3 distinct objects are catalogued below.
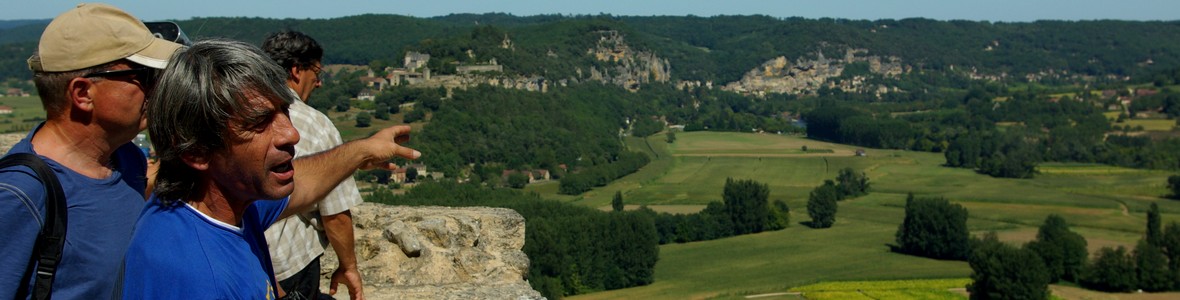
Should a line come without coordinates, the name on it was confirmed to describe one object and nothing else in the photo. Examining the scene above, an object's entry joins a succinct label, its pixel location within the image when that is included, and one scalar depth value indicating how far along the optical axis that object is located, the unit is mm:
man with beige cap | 3102
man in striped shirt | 4402
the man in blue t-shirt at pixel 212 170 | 2586
